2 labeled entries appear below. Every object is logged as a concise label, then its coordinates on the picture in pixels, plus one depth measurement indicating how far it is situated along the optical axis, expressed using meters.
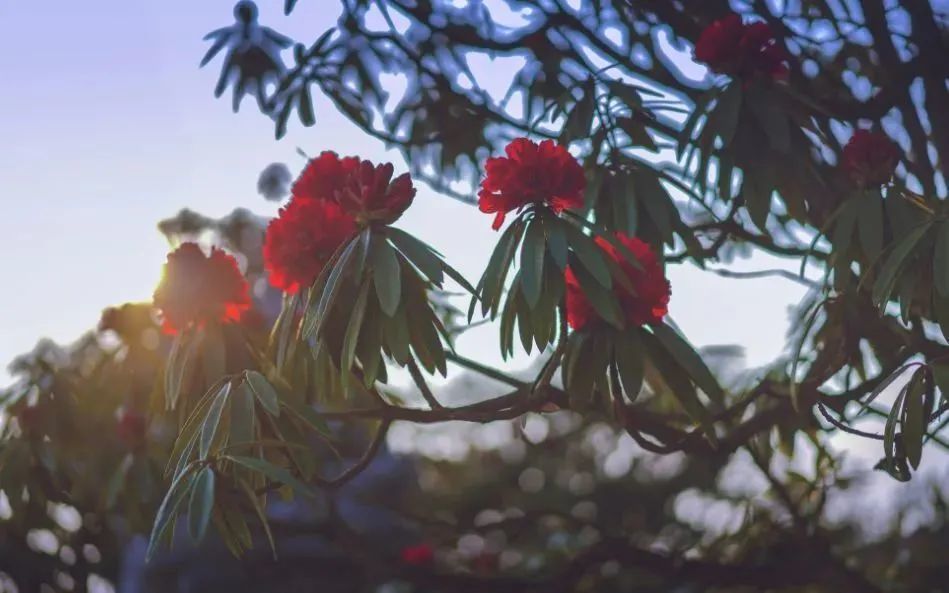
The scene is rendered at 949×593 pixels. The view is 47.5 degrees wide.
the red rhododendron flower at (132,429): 2.32
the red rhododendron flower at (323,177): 1.65
